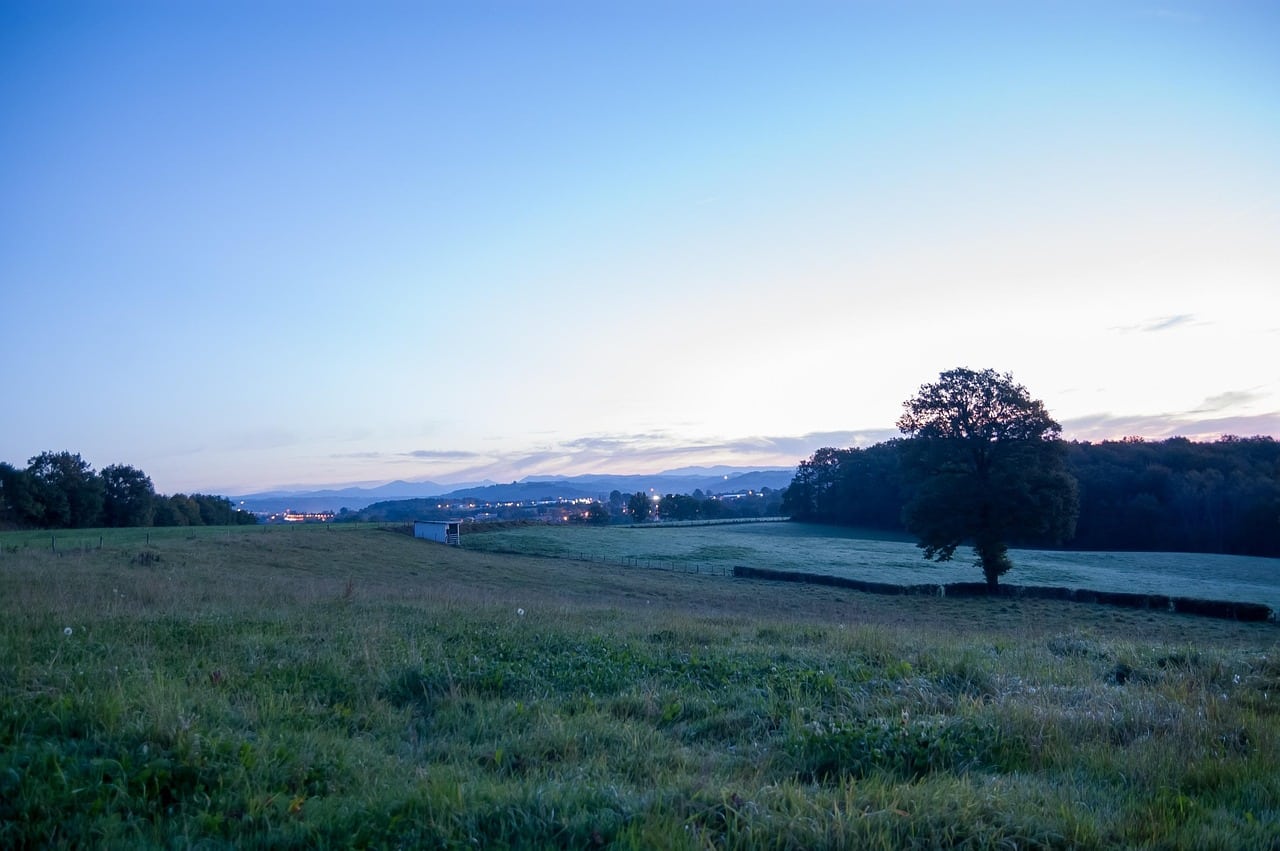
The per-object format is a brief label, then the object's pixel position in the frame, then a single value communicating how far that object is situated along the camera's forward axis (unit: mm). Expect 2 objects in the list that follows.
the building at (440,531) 75125
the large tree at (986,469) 38781
